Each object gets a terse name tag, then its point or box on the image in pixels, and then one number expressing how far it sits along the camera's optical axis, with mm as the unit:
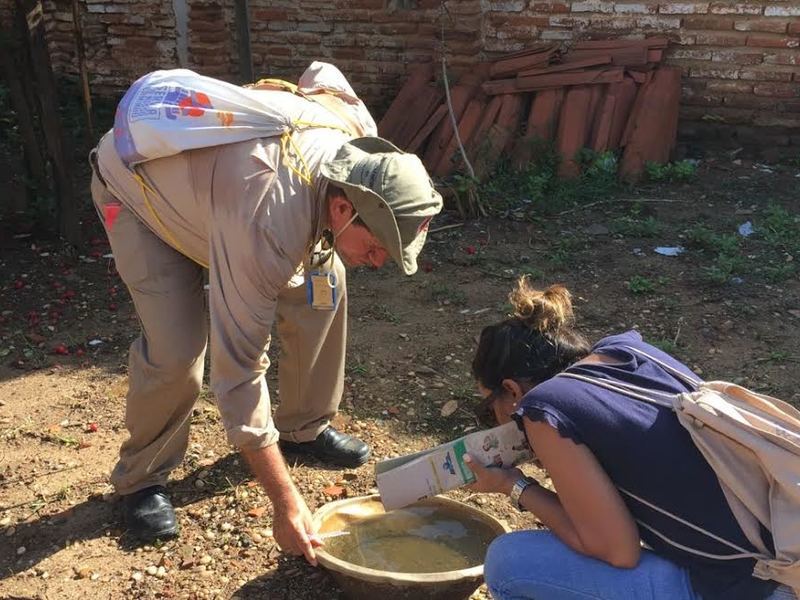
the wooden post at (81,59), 6051
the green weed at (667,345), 4512
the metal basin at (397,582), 2607
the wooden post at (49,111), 5301
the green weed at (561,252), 5539
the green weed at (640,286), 5121
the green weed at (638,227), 5820
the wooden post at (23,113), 5461
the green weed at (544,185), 6293
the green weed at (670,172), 6500
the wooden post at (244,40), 6402
